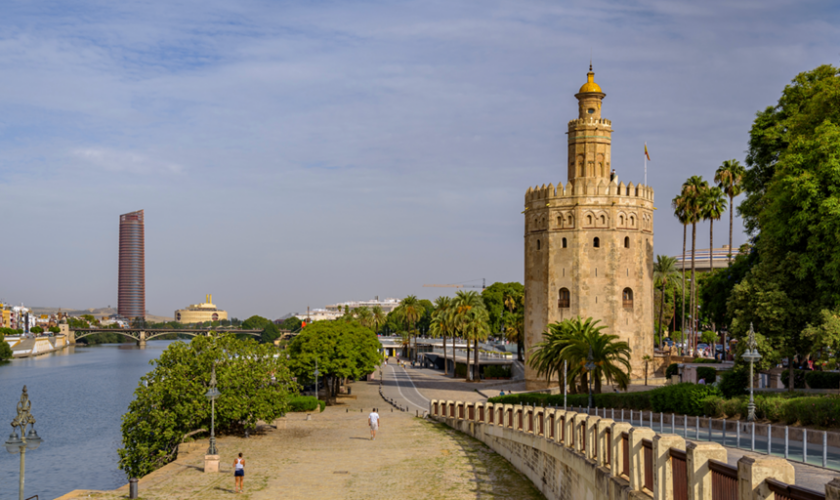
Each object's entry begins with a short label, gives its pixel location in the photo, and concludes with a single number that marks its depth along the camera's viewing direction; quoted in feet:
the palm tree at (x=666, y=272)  313.73
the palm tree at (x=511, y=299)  371.35
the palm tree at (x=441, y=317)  297.94
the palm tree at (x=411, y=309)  396.57
